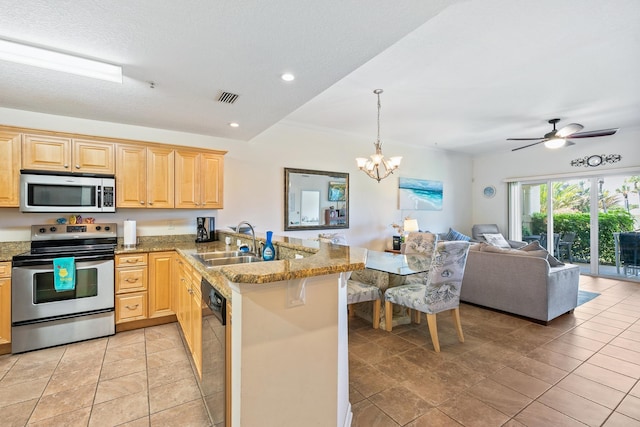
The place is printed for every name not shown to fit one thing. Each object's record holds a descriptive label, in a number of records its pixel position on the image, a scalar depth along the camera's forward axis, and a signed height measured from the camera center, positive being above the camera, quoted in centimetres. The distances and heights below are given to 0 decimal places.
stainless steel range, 268 -81
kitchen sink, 262 -44
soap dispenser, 228 -31
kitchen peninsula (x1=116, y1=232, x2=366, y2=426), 129 -62
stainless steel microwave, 292 +17
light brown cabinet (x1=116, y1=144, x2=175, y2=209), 335 +39
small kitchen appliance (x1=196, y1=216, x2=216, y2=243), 376 -24
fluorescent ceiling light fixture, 193 +104
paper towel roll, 344 -27
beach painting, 627 +38
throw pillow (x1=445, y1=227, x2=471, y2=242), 621 -52
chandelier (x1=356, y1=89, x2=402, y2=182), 410 +70
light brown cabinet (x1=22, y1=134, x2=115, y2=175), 294 +58
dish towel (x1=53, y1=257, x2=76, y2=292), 275 -61
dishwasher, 147 -78
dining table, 299 -57
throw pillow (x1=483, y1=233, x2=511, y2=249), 648 -63
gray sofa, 334 -89
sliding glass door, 566 -7
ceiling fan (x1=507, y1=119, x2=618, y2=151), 407 +112
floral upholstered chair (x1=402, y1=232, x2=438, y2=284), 441 -50
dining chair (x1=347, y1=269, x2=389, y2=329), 307 -85
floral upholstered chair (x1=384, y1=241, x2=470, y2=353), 272 -73
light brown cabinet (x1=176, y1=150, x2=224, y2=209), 365 +39
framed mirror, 476 +19
